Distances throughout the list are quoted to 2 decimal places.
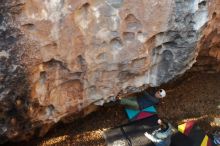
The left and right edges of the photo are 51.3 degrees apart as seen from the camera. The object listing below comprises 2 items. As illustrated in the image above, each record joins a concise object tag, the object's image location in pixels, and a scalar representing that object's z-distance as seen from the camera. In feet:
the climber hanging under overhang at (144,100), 17.88
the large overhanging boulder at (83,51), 12.85
